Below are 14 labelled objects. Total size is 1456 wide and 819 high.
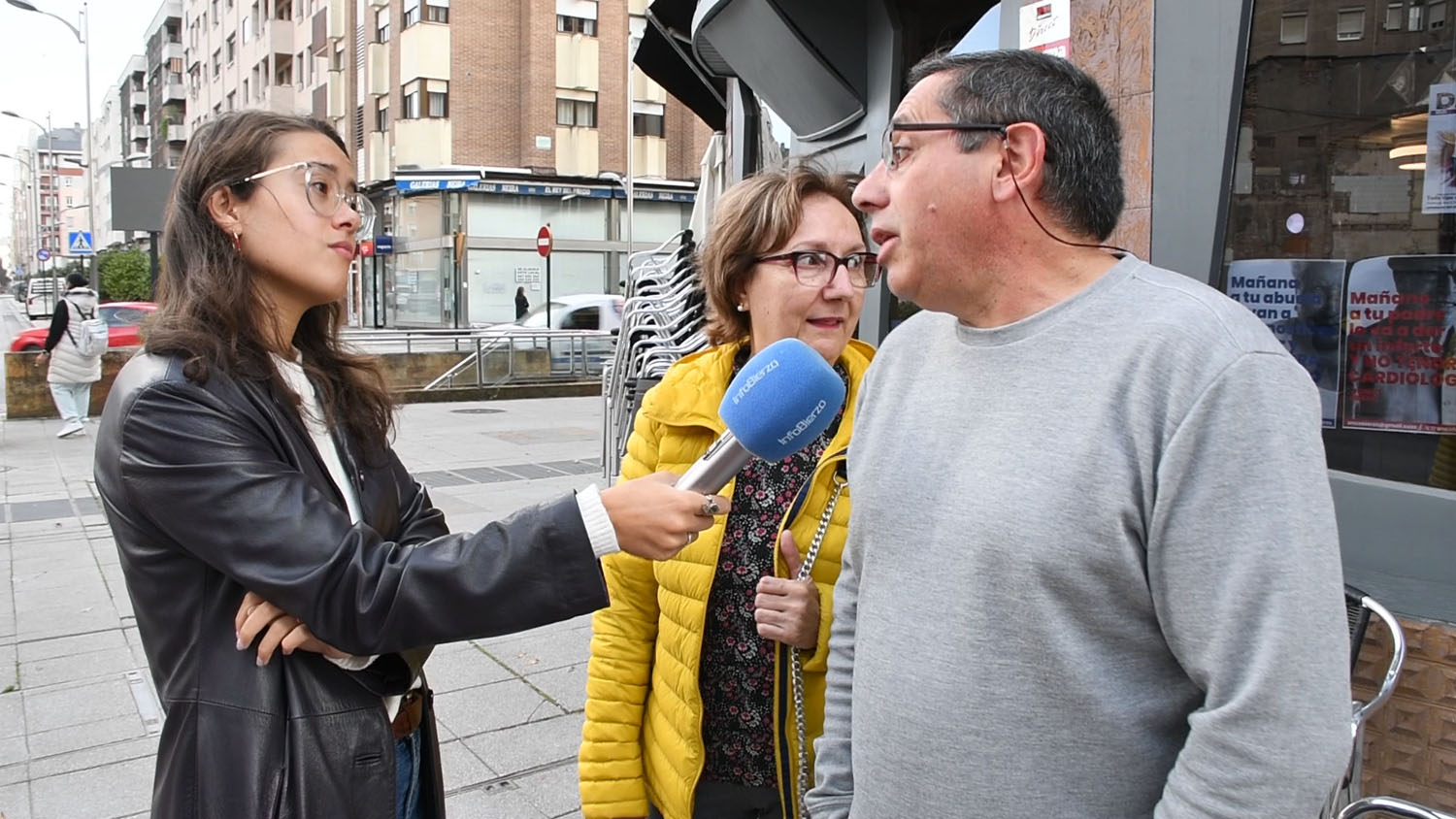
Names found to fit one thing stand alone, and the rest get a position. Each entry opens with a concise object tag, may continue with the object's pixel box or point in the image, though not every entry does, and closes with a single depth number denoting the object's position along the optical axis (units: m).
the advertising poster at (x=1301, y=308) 3.17
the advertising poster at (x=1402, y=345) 2.94
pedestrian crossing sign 24.23
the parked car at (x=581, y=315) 23.30
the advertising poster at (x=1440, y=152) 2.87
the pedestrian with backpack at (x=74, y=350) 12.32
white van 50.97
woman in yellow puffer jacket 2.14
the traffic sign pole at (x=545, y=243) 25.72
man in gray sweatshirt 1.25
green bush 42.28
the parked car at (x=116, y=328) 15.84
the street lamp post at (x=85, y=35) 29.30
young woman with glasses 1.64
